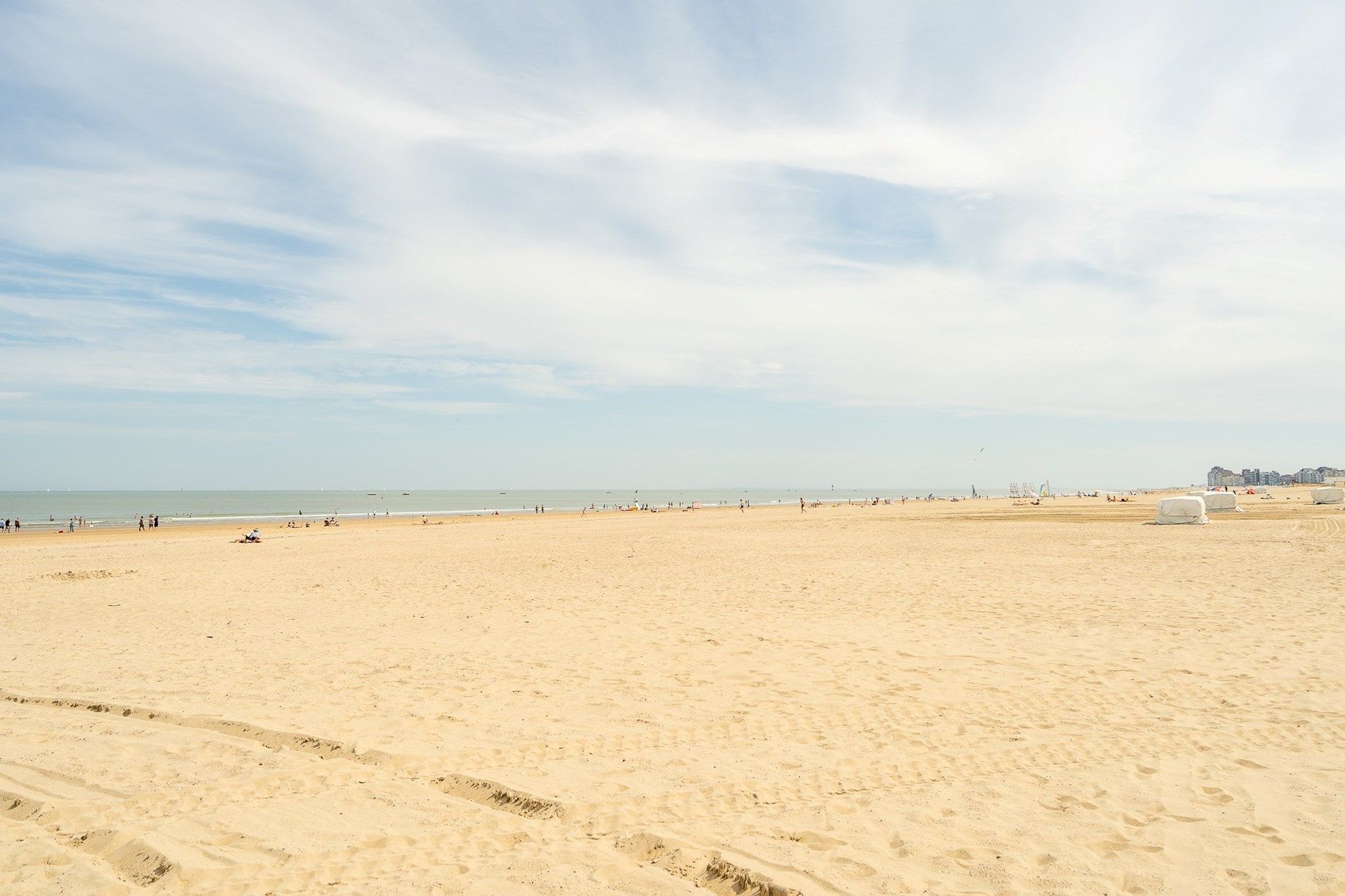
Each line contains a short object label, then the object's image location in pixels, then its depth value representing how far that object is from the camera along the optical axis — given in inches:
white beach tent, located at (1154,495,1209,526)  1310.3
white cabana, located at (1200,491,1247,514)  1699.1
